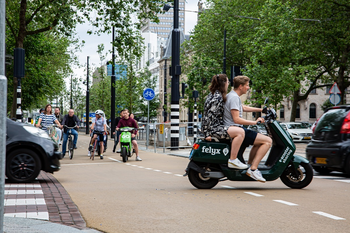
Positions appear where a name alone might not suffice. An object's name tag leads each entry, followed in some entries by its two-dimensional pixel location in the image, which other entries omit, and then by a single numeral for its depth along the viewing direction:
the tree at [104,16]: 21.00
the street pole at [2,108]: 3.13
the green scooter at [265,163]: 8.15
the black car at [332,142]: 10.66
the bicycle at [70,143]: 18.17
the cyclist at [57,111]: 20.03
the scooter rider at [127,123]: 17.27
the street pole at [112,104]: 39.78
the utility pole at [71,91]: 73.82
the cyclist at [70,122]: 18.71
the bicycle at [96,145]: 17.85
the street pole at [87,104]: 56.31
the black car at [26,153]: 9.36
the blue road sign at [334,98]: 21.52
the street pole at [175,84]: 22.09
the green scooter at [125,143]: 16.56
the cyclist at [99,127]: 18.45
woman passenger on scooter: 7.99
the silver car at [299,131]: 32.91
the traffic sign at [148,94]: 25.27
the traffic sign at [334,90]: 21.59
